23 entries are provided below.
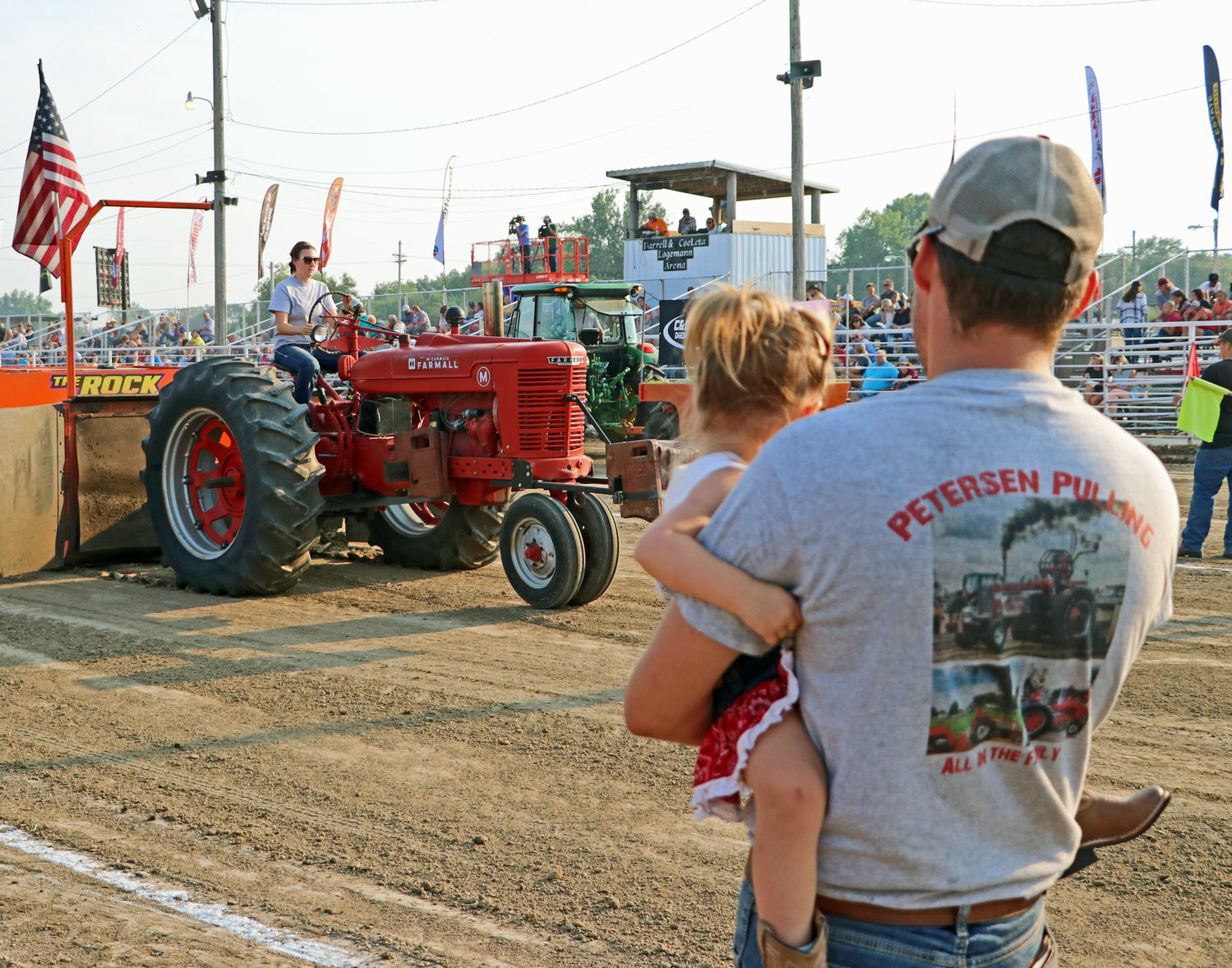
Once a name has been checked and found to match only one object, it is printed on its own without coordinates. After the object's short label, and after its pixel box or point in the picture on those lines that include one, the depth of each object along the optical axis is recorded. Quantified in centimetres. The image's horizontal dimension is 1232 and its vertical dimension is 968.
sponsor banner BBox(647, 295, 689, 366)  1927
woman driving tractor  792
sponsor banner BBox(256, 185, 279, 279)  2886
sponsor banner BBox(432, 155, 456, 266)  3959
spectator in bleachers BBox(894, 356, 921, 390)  1728
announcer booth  2862
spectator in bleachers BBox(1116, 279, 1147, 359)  1672
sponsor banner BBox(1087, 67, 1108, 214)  1862
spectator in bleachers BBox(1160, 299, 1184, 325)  1645
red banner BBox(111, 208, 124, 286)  2520
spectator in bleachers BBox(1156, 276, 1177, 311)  1822
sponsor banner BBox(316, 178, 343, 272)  3219
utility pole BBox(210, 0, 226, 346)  2277
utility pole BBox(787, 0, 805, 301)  1738
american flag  993
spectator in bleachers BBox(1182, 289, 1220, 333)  1580
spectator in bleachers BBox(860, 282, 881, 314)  2177
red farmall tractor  714
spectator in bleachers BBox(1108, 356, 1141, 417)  1609
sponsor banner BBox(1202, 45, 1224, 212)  1856
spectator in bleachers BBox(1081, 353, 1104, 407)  1619
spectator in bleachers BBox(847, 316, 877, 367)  1852
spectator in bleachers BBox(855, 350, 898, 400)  1591
